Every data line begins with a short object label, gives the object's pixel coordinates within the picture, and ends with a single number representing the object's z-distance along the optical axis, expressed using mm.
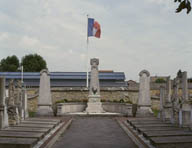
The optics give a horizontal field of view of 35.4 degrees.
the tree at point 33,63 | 59188
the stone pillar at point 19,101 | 15617
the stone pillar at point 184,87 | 13330
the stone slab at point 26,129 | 11067
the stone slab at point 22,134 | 9359
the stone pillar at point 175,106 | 14383
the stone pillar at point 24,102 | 17594
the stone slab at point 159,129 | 11622
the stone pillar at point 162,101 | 17866
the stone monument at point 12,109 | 13509
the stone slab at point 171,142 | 8039
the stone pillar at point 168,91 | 17531
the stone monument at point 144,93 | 22109
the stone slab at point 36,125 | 12811
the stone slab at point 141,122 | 14489
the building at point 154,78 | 100062
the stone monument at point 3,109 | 11649
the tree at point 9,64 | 59562
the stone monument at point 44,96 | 22156
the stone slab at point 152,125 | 13168
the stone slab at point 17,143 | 7718
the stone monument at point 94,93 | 23594
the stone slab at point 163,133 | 9866
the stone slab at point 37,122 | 14391
